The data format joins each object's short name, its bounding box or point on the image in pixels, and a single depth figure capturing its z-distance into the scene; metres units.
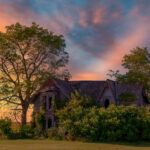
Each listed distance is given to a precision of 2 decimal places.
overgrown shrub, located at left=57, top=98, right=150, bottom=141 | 22.32
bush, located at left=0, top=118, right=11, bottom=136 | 27.72
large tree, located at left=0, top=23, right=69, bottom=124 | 35.06
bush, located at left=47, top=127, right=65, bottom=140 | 24.73
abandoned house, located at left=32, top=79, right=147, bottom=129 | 32.62
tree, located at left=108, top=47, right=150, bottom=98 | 41.69
